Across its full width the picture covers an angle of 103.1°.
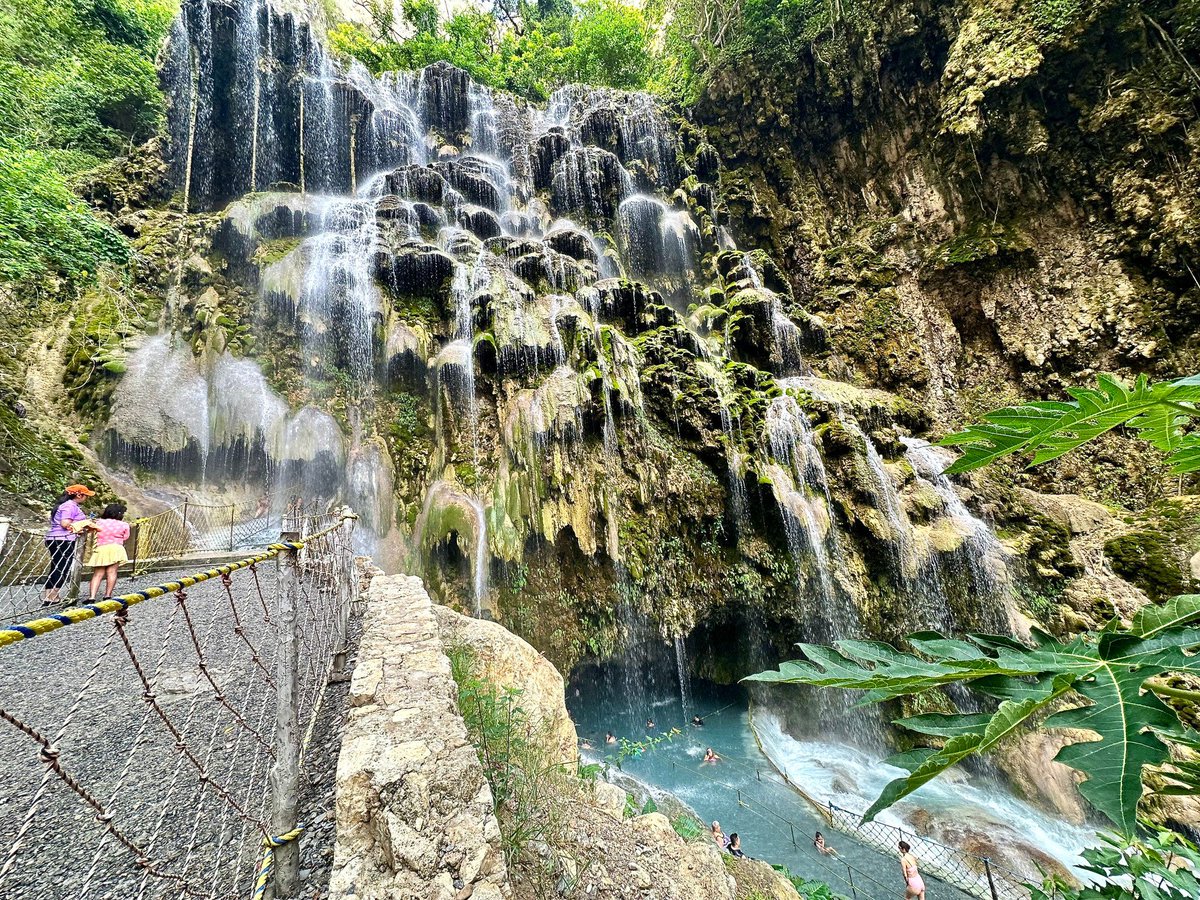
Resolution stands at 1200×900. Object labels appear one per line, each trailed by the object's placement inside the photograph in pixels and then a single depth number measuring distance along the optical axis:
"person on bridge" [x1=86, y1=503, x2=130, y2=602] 5.68
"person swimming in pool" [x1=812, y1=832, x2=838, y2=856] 6.85
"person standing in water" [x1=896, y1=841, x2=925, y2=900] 5.75
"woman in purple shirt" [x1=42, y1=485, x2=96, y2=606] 5.66
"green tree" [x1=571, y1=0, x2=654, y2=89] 22.08
